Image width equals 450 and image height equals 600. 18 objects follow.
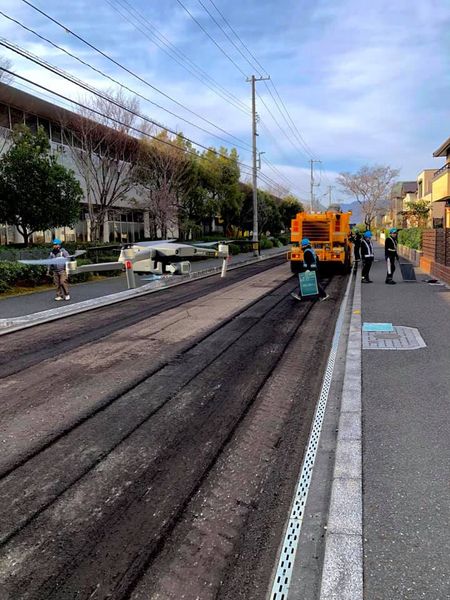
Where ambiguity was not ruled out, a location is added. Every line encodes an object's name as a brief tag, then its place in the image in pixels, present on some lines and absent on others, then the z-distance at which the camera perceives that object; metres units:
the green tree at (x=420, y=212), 39.94
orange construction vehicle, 21.39
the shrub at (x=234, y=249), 39.24
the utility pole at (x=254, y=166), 38.19
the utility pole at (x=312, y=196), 85.94
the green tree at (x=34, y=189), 19.42
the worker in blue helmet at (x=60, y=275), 14.14
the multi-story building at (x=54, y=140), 25.77
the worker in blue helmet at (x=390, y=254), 16.62
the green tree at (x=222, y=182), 39.12
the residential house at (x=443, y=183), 29.34
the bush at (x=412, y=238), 24.35
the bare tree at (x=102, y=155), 27.28
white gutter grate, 2.79
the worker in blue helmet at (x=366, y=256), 17.47
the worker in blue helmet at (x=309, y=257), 13.12
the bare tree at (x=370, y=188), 73.19
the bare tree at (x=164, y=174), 31.77
